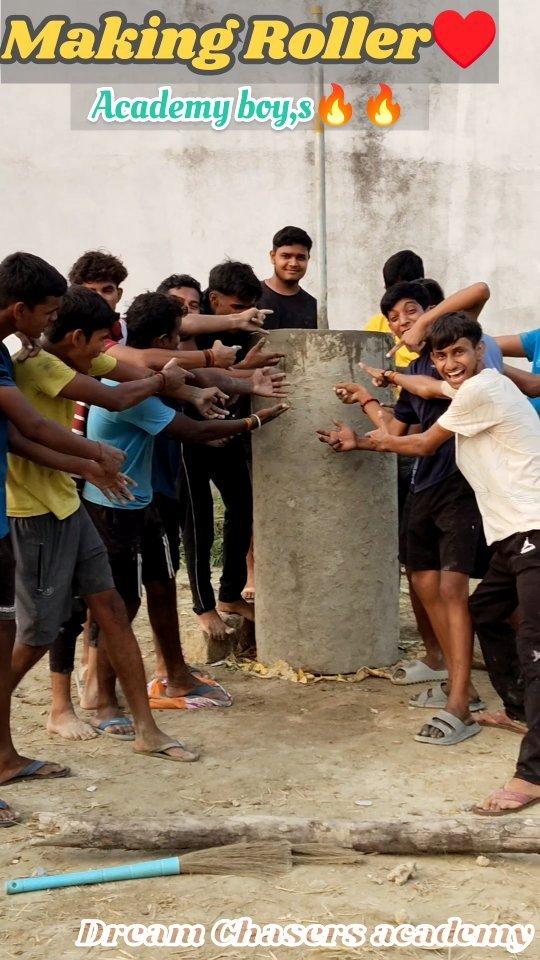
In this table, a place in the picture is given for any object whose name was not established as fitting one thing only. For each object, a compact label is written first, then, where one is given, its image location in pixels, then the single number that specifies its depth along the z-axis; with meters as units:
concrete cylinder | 5.40
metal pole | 7.54
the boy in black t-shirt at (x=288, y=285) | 6.30
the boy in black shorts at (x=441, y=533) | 4.62
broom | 3.18
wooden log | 3.34
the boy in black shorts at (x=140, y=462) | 4.69
